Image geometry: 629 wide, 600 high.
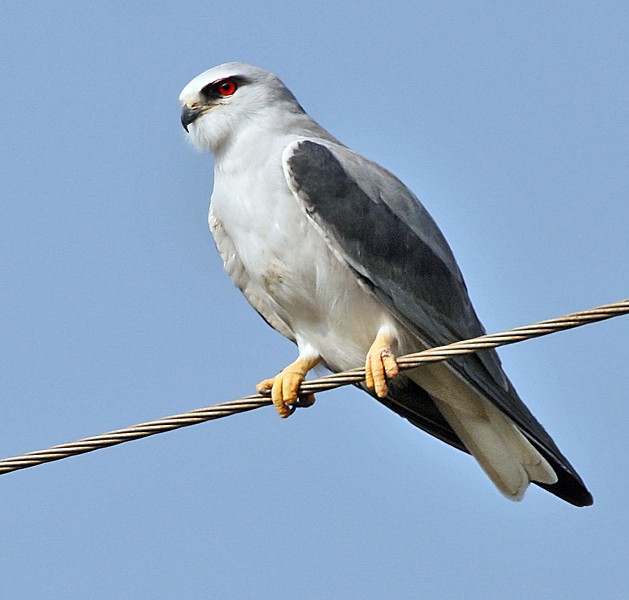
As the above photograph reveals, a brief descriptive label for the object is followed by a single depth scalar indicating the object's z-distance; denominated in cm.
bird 1021
